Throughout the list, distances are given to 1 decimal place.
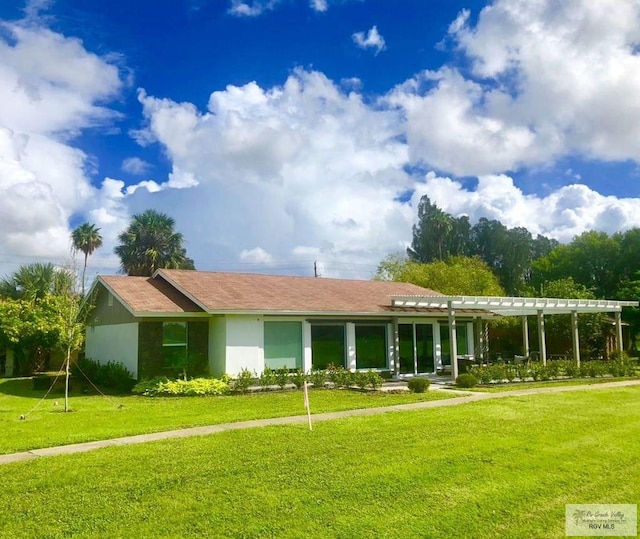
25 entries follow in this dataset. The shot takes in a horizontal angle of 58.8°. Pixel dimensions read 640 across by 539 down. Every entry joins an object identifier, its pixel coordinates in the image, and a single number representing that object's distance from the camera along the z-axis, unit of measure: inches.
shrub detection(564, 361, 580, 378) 887.7
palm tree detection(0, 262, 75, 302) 1121.4
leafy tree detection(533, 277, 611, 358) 1230.9
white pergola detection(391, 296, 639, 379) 832.2
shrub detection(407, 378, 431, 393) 689.0
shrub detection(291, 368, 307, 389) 761.6
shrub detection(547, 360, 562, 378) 855.1
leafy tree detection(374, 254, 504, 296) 1494.8
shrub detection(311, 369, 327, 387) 767.1
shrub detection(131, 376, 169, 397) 695.7
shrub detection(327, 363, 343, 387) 777.6
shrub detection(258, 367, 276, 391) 738.8
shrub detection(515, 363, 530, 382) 827.4
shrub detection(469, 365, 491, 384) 790.5
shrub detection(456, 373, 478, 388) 752.3
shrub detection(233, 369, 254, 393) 708.7
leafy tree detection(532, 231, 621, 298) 1819.6
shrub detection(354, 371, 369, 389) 749.3
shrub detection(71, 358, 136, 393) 762.8
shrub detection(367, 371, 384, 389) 743.7
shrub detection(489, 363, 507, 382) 798.7
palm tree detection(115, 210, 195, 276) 1515.7
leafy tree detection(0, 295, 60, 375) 984.3
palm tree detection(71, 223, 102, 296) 1600.6
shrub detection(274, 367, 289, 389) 746.2
